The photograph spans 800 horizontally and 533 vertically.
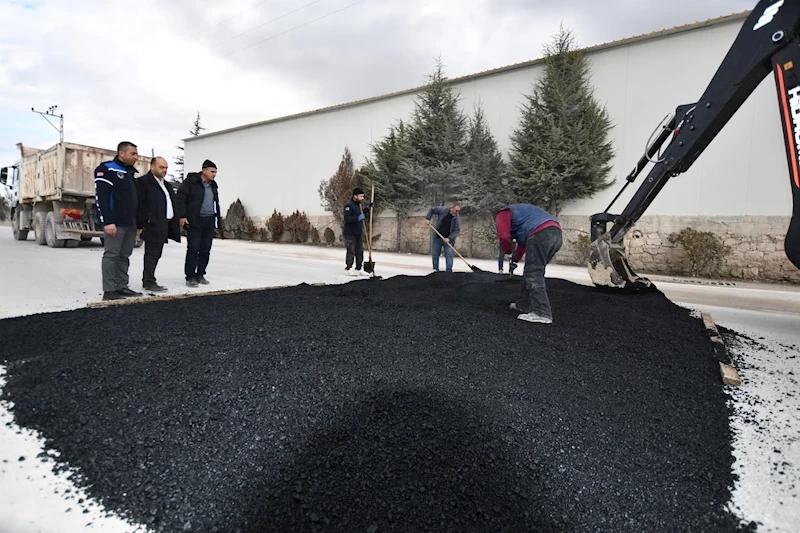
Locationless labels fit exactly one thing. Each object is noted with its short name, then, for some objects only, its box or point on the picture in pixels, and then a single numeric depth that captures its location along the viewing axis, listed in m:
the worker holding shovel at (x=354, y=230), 7.29
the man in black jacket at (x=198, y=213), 5.45
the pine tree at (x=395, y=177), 13.80
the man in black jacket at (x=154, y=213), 4.84
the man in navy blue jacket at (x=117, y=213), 4.27
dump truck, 9.67
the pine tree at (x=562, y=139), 10.48
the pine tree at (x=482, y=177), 12.16
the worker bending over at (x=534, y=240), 3.67
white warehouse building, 8.69
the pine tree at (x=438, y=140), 13.01
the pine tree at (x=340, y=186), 15.70
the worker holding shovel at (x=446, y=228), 7.69
